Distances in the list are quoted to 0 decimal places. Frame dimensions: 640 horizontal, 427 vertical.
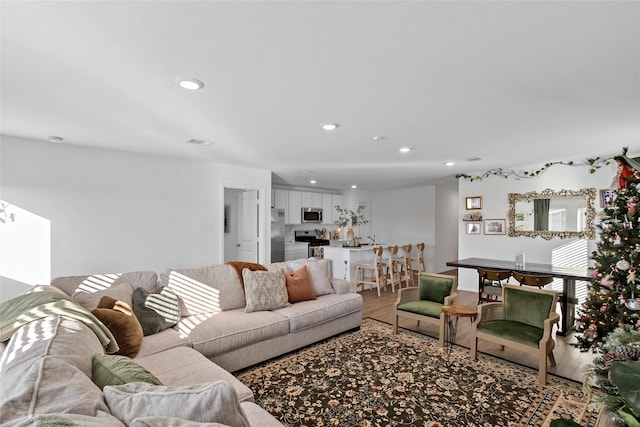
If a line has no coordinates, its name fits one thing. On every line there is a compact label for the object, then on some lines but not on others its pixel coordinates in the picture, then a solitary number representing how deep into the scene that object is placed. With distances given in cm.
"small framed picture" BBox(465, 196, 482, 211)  599
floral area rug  225
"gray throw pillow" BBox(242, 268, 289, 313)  329
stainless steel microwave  834
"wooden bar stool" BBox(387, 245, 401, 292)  617
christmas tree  277
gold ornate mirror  486
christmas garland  465
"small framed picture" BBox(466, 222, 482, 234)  601
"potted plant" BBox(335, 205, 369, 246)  857
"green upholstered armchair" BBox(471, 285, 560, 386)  275
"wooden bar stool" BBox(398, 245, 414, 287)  656
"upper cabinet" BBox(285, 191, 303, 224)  802
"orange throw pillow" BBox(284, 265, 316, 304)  362
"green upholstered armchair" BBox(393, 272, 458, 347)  363
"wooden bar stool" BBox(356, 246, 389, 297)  592
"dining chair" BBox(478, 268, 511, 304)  414
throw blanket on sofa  172
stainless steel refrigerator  684
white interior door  580
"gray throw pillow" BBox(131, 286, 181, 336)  263
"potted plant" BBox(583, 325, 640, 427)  130
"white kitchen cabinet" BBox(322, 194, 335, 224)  888
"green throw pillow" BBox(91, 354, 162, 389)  131
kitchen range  833
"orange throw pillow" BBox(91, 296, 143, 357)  222
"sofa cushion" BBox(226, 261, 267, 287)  356
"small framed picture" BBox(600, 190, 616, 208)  451
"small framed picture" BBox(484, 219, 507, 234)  569
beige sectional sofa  105
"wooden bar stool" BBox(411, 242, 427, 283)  698
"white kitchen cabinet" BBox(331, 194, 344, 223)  913
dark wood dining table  367
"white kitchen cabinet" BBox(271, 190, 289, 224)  768
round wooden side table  322
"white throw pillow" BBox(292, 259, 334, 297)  399
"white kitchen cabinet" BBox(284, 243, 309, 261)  793
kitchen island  612
